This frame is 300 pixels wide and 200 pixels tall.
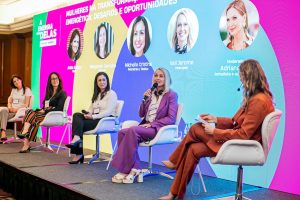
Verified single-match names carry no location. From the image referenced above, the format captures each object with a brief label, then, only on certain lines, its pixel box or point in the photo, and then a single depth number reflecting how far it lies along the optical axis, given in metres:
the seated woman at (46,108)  5.81
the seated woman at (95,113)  4.89
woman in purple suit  4.03
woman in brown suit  3.05
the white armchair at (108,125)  4.88
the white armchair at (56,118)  5.77
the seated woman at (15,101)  6.86
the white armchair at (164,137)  4.07
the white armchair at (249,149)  2.98
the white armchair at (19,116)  6.79
